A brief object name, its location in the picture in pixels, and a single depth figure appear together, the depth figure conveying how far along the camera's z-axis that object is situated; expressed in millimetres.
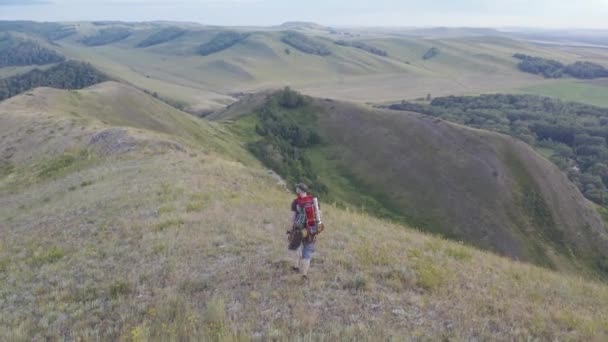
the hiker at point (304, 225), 10047
